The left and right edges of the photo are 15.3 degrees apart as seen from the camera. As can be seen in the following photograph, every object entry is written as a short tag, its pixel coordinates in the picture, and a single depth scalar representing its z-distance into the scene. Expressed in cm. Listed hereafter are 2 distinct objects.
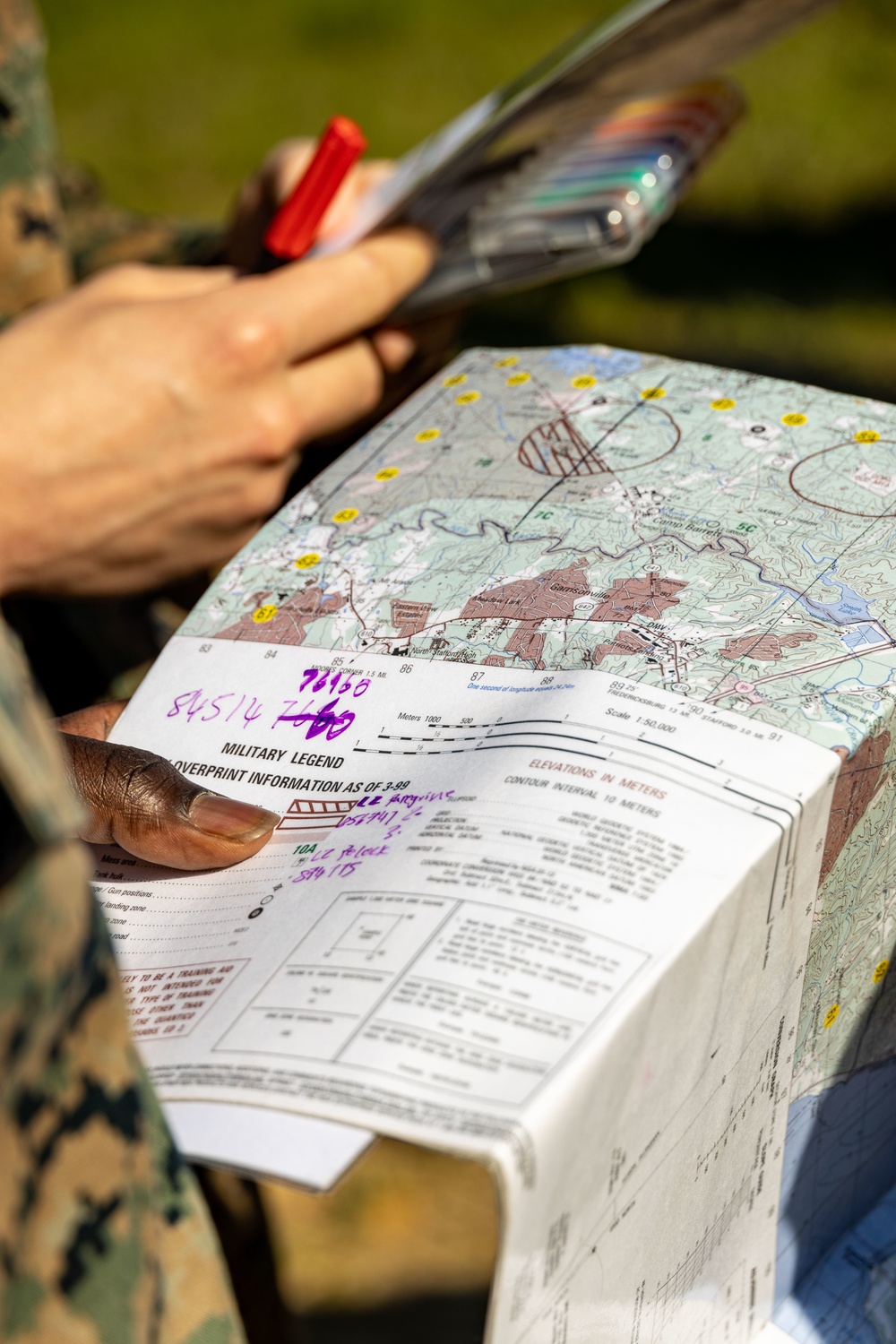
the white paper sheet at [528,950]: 79
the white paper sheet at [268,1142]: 78
